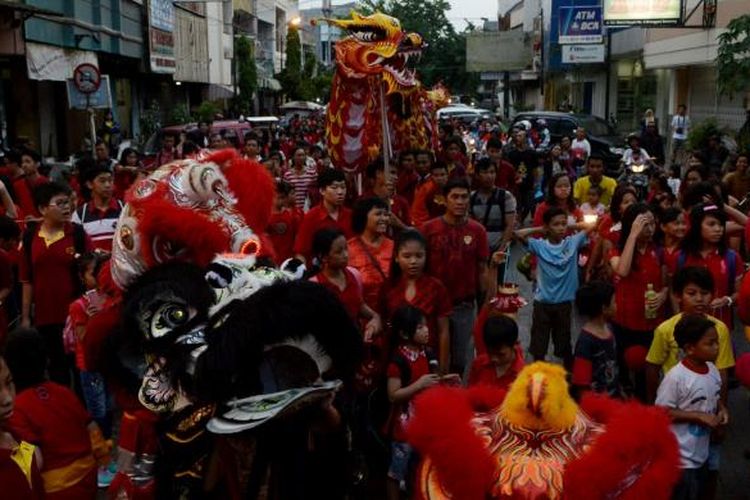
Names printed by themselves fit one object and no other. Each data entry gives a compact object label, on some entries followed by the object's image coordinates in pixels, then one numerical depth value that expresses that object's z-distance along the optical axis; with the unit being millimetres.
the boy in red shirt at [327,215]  6695
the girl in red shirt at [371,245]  5879
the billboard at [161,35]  29106
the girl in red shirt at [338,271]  5129
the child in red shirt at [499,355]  4285
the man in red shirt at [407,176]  9906
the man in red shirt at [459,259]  6152
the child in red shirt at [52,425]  3859
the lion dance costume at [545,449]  2738
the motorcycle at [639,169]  13297
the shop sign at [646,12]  24469
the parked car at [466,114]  29984
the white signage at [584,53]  33719
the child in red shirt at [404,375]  4562
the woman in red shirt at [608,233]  6873
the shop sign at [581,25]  32031
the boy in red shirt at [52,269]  6137
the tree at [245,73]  45656
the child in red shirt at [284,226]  7375
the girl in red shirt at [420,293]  5273
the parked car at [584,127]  22548
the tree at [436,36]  60844
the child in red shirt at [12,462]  2994
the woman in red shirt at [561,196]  8031
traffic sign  13328
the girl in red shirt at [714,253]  5773
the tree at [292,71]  57031
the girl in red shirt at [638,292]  5941
